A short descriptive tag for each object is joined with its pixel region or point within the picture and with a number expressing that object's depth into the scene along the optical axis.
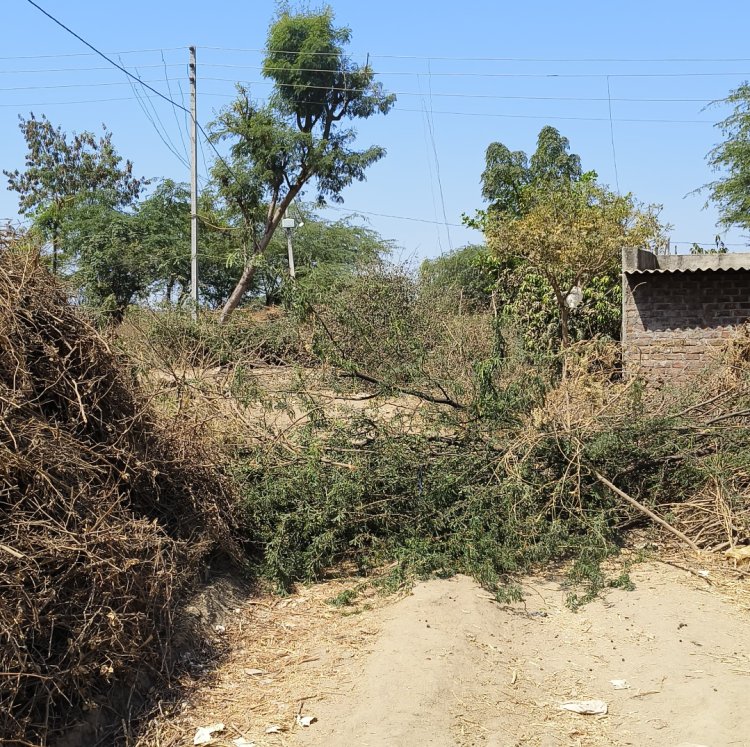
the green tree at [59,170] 27.94
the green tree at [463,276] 16.78
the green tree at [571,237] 14.20
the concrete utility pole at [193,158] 19.59
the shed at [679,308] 11.05
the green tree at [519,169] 19.27
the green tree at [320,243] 28.46
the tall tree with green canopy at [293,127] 22.42
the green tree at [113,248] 22.25
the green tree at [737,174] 20.58
